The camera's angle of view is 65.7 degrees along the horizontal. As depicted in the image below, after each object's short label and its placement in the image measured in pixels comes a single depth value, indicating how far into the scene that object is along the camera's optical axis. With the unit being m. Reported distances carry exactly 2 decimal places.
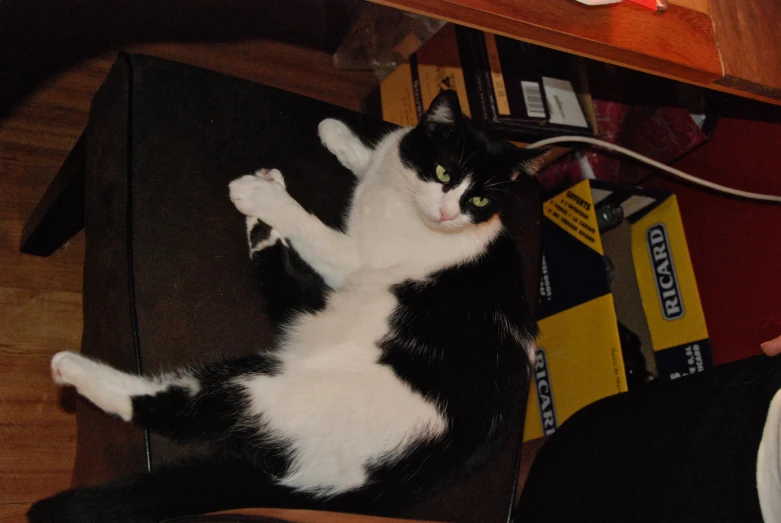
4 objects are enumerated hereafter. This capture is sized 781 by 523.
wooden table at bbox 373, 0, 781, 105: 0.86
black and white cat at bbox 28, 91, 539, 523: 0.96
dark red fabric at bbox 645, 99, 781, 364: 1.68
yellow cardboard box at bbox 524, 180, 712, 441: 1.74
